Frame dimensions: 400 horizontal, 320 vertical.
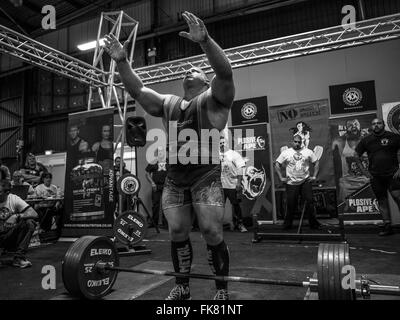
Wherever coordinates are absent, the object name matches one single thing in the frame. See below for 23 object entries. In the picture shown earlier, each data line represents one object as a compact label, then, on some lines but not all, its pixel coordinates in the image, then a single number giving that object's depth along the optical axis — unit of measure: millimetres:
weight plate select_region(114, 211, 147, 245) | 3971
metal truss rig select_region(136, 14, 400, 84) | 4933
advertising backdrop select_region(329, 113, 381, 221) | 5508
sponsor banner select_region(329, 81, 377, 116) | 5918
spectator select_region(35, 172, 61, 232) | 5566
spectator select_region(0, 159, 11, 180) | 3572
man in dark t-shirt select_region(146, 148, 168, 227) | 6840
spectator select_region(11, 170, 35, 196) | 5391
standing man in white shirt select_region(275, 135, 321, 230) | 5203
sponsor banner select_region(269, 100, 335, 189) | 5855
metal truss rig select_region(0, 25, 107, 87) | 4547
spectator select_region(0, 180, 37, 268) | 3660
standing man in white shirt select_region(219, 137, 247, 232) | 5723
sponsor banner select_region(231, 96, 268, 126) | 6715
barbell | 1663
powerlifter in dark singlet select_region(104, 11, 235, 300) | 1960
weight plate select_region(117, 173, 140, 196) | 4266
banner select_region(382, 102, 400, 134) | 5453
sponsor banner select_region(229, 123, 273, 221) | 6252
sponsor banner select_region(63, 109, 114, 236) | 4914
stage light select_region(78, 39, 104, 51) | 9991
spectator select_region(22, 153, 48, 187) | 6270
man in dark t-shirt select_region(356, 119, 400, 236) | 4688
